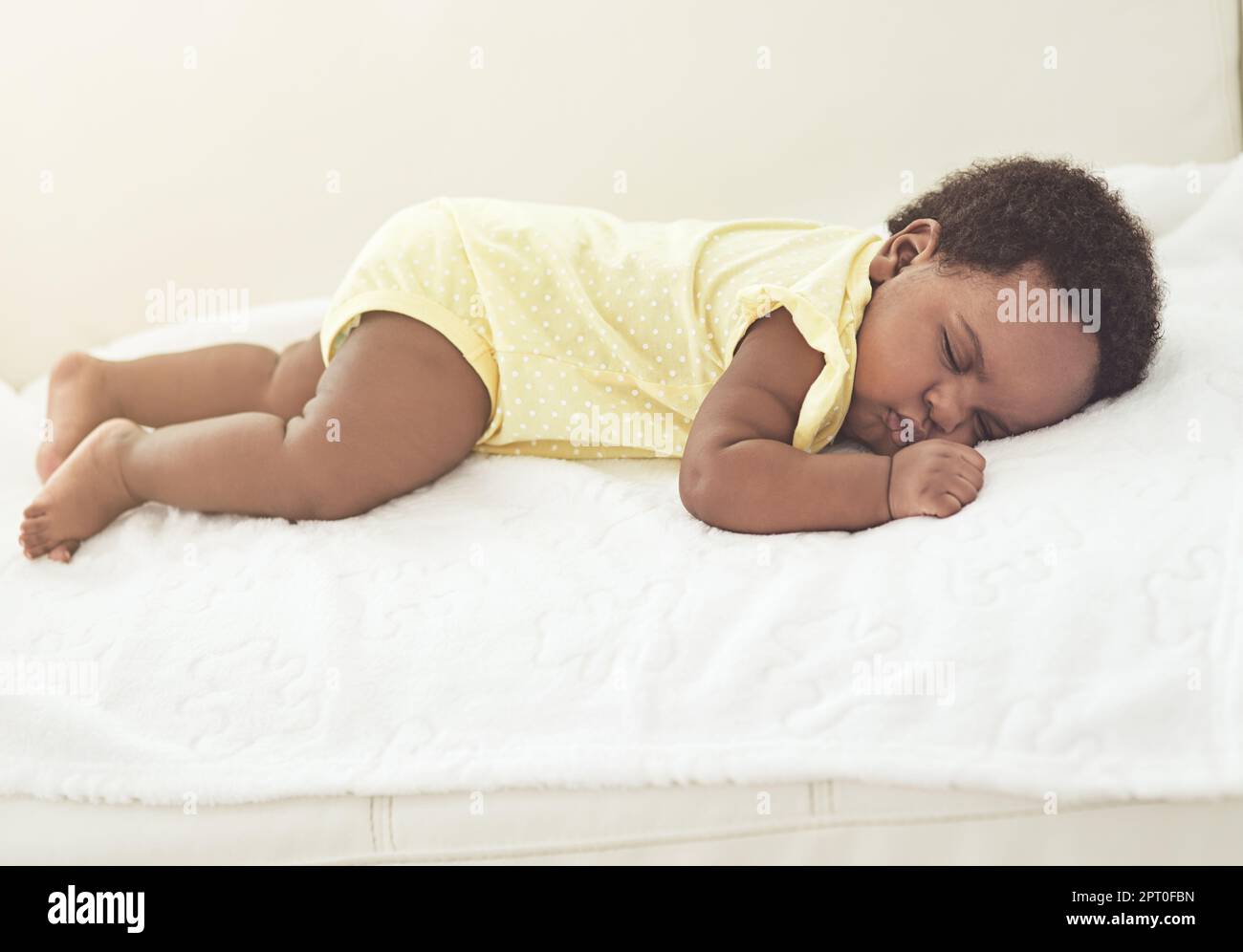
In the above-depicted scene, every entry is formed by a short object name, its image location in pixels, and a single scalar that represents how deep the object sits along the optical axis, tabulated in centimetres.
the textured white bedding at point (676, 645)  73
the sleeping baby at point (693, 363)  101
